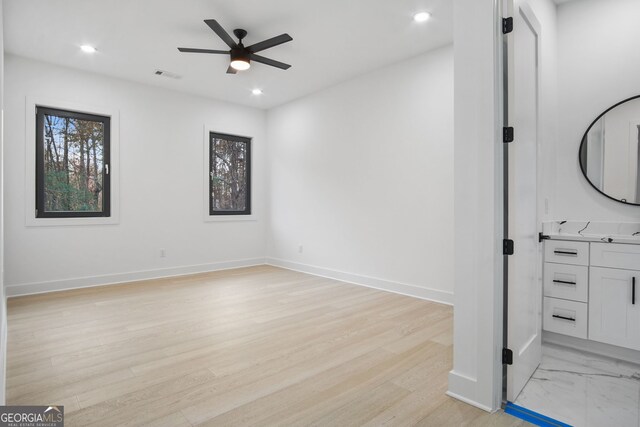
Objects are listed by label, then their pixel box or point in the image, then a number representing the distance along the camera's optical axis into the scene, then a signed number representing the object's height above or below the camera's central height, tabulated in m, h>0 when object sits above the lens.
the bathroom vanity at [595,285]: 2.37 -0.53
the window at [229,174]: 5.87 +0.61
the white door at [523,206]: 1.87 +0.03
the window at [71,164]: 4.34 +0.59
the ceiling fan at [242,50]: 3.27 +1.60
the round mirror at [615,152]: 2.71 +0.47
